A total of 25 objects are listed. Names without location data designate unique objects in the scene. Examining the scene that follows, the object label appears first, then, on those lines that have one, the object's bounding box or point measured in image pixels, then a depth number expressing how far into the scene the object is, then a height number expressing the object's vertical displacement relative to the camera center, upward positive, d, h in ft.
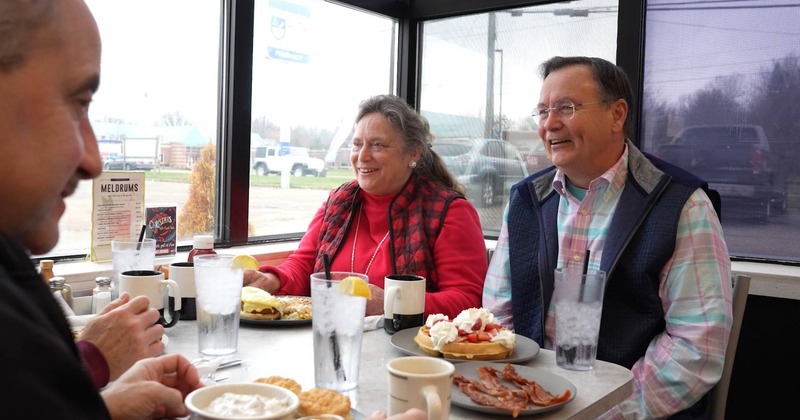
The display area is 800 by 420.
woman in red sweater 7.63 -0.56
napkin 5.41 -1.24
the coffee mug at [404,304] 5.14 -1.03
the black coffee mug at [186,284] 5.61 -1.00
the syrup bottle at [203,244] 6.41 -0.73
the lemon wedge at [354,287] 3.73 -0.65
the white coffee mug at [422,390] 3.03 -1.03
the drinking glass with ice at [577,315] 4.46 -0.95
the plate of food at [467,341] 4.53 -1.16
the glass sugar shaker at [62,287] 5.66 -1.07
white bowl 2.70 -0.99
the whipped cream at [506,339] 4.58 -1.13
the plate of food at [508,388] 3.56 -1.24
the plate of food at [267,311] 5.49 -1.22
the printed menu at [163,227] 8.34 -0.74
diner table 3.75 -1.31
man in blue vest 5.68 -0.61
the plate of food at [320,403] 3.20 -1.16
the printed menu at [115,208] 7.56 -0.48
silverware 4.29 -1.29
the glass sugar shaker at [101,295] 5.74 -1.13
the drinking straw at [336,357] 3.83 -1.08
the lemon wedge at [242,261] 4.47 -0.63
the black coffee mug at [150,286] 5.02 -0.91
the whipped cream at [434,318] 4.80 -1.05
